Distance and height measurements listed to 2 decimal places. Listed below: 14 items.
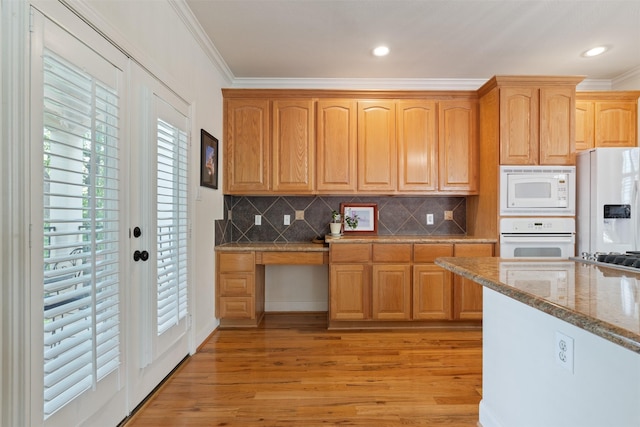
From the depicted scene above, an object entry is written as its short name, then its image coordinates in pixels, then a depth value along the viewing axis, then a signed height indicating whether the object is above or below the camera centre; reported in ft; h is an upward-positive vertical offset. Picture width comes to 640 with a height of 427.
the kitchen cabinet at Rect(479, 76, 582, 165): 10.24 +2.78
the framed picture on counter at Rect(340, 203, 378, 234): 12.50 -0.05
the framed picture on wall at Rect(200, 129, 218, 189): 9.32 +1.56
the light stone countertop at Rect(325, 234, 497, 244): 10.48 -0.81
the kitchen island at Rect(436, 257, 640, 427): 2.75 -1.46
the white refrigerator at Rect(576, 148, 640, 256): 9.53 +0.43
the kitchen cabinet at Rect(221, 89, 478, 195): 11.43 +2.48
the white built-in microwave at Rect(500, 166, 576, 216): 10.21 +0.79
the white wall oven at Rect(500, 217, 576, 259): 10.23 -0.67
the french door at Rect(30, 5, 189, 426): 4.05 -0.23
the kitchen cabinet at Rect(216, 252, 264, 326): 10.68 -2.31
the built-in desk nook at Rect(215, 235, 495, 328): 10.55 -2.15
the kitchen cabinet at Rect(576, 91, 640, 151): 11.32 +3.21
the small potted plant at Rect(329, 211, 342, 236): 11.68 -0.40
